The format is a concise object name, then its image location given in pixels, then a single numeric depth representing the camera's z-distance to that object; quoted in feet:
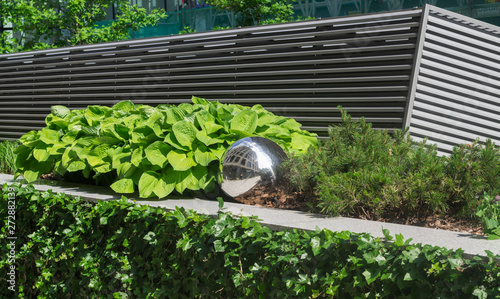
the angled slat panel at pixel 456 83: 16.99
